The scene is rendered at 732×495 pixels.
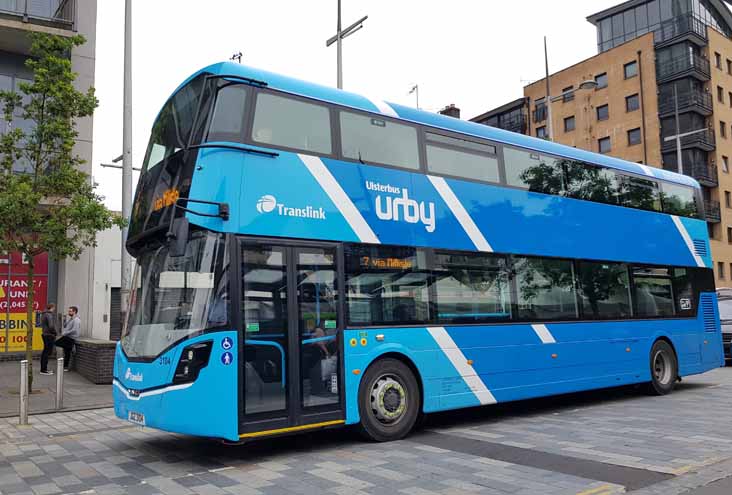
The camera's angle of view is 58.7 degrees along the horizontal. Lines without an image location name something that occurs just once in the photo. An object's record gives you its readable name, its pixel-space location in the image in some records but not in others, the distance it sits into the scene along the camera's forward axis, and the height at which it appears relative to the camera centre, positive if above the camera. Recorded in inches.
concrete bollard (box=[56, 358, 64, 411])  455.2 -52.3
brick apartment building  1822.1 +604.5
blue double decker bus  283.1 +22.4
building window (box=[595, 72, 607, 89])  2004.1 +692.8
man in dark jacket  624.4 -16.9
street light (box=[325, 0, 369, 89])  694.5 +302.9
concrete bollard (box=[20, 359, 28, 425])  397.8 -50.7
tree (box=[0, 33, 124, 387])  500.7 +117.7
